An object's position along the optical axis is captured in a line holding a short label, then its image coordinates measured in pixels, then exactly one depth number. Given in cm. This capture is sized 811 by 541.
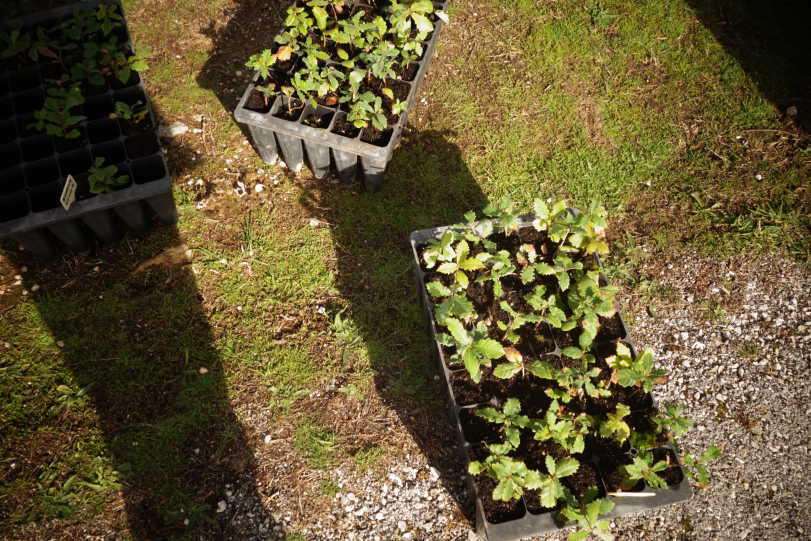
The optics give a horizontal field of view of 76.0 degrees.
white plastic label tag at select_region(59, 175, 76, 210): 260
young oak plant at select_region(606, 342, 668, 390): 211
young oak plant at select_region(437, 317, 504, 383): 207
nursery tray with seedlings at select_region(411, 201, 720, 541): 207
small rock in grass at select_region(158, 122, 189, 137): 352
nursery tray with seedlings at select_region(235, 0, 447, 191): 291
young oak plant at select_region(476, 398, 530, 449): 210
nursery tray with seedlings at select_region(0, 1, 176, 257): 276
